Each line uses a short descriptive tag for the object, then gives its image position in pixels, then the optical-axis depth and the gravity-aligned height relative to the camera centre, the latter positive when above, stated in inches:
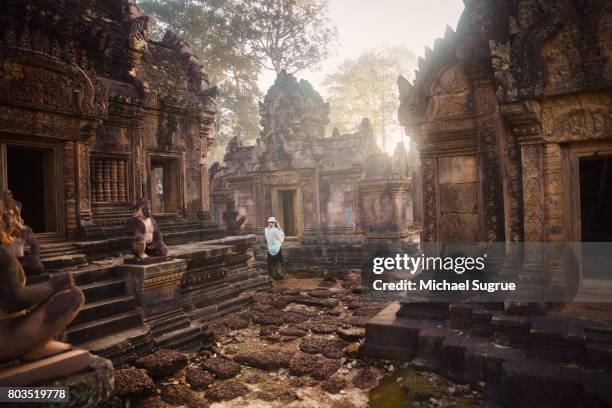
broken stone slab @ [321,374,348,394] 179.9 -85.3
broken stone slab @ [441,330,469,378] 175.9 -71.2
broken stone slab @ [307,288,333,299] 358.3 -83.4
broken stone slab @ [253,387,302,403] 174.4 -86.7
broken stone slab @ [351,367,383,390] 183.0 -85.1
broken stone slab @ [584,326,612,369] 143.8 -57.1
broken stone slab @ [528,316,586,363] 151.1 -57.7
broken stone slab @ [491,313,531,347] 168.2 -57.6
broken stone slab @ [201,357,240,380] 199.9 -84.7
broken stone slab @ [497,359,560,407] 141.0 -69.6
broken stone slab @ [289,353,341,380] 195.6 -83.8
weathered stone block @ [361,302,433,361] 200.1 -71.5
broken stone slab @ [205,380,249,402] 176.8 -85.6
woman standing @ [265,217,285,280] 432.5 -48.4
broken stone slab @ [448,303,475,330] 193.0 -58.0
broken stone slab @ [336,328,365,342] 238.1 -80.9
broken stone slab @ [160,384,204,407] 172.1 -84.5
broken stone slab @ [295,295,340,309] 327.3 -83.4
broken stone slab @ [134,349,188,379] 191.9 -76.7
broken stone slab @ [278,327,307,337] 257.8 -84.8
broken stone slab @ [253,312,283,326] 284.7 -84.2
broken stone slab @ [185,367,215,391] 188.1 -84.4
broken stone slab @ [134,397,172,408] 169.8 -84.9
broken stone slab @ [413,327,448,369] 188.3 -72.0
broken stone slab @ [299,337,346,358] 221.1 -84.1
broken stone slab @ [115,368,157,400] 169.5 -76.8
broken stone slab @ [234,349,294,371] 208.7 -84.1
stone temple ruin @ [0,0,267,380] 235.3 +43.6
